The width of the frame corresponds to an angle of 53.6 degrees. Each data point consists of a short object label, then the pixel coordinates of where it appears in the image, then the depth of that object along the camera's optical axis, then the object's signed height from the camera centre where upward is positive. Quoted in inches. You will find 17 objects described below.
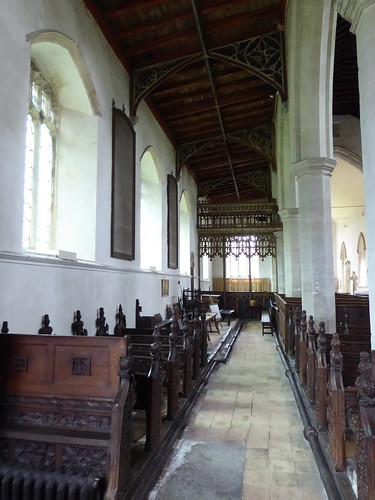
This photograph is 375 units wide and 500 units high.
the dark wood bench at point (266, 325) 356.8 -35.8
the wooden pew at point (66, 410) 72.0 -25.3
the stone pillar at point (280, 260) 482.0 +36.6
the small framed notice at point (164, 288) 331.3 +0.0
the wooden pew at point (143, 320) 254.2 -21.8
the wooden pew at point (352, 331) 114.5 -18.3
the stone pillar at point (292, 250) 335.6 +35.2
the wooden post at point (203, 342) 212.5 -31.5
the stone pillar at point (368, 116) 98.7 +46.4
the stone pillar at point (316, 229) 204.5 +32.8
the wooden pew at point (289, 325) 226.2 -23.8
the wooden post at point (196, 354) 180.4 -32.4
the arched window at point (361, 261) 600.1 +44.0
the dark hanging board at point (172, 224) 366.9 +65.4
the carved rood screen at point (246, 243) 480.1 +58.1
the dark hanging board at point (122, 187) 225.9 +65.5
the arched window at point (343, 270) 675.4 +32.2
